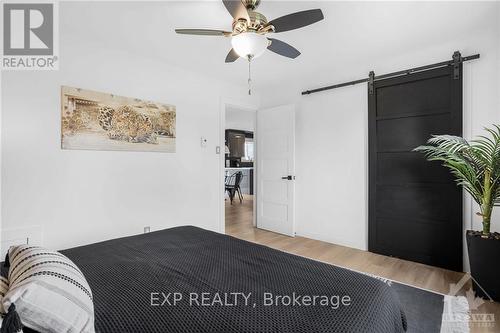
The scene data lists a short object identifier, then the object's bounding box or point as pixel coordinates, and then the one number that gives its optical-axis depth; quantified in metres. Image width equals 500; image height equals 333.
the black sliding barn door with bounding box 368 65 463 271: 2.74
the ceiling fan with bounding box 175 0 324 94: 1.78
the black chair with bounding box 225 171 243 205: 7.00
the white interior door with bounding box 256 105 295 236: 4.07
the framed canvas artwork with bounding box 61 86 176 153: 2.57
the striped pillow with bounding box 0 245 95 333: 0.73
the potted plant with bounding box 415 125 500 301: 2.10
